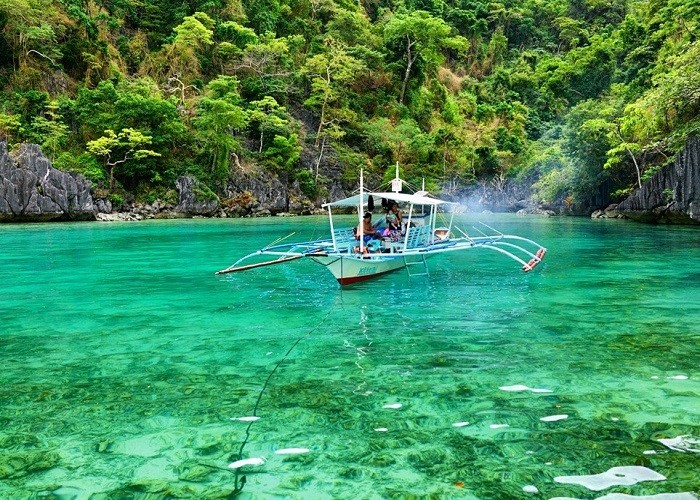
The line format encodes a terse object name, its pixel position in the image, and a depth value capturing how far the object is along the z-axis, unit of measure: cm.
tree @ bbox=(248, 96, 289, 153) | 4500
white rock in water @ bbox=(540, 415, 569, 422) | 476
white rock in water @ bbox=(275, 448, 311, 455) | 424
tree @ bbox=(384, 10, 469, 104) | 5166
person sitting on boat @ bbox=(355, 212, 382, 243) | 1347
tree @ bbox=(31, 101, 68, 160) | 3731
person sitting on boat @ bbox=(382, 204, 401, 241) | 1419
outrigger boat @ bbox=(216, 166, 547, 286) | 1197
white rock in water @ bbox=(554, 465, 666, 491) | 368
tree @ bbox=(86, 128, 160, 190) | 3828
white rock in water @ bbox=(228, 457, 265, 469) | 405
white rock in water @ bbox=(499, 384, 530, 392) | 554
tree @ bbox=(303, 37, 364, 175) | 4944
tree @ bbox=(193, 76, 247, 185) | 4097
